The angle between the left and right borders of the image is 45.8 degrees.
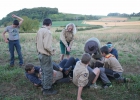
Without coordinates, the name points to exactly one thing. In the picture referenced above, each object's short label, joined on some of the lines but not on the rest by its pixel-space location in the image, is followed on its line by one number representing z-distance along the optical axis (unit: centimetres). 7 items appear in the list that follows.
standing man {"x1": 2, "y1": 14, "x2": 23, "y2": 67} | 683
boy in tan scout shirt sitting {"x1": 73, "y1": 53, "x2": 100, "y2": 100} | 411
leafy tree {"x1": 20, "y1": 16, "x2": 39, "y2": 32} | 4897
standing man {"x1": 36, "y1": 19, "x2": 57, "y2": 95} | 406
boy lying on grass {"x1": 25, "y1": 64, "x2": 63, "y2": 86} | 464
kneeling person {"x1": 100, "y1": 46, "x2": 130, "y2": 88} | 492
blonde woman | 687
